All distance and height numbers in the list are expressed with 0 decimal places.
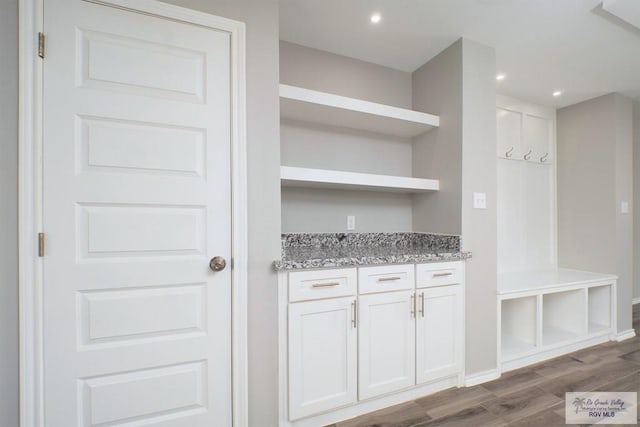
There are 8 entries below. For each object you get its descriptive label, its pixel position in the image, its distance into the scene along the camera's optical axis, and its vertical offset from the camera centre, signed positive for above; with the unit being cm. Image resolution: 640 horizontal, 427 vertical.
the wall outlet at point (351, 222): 239 -8
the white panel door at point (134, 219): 120 -2
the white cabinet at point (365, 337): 155 -77
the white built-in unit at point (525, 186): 306 +31
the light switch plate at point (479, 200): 212 +9
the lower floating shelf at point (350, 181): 179 +23
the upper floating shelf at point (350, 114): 182 +74
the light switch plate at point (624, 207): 295 +6
